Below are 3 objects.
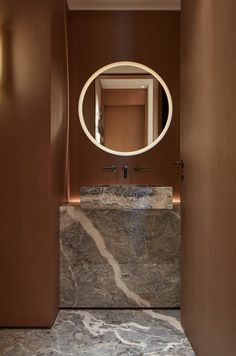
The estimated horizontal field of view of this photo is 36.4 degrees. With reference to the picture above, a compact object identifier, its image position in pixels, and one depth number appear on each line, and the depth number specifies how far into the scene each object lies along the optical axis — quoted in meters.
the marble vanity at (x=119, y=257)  2.70
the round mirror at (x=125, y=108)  3.17
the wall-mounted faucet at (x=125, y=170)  3.14
